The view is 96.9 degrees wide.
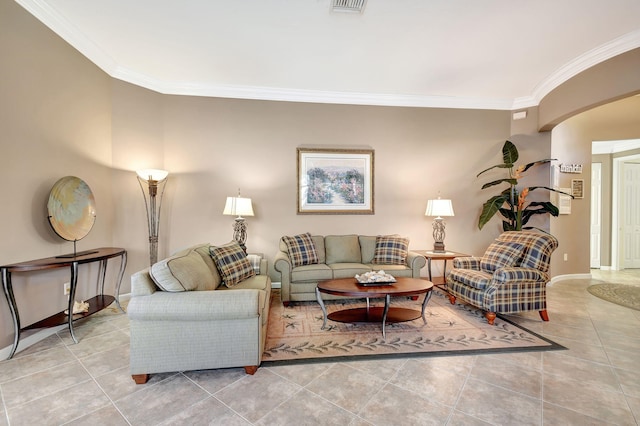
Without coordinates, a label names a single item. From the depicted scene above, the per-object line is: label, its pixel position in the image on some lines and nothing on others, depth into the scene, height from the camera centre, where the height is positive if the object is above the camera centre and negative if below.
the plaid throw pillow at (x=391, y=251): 4.11 -0.59
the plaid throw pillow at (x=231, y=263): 2.95 -0.59
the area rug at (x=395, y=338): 2.49 -1.24
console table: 2.36 -0.65
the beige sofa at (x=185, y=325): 2.04 -0.85
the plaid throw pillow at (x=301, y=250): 3.98 -0.57
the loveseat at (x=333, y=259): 3.73 -0.71
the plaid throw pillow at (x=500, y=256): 3.33 -0.54
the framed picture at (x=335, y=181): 4.58 +0.48
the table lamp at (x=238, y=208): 3.93 +0.02
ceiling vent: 2.61 +1.92
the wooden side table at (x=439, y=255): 4.02 -0.64
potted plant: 4.39 +0.13
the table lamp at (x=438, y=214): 4.24 -0.04
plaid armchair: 3.10 -0.77
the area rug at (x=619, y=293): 3.84 -1.22
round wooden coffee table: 2.75 -0.81
